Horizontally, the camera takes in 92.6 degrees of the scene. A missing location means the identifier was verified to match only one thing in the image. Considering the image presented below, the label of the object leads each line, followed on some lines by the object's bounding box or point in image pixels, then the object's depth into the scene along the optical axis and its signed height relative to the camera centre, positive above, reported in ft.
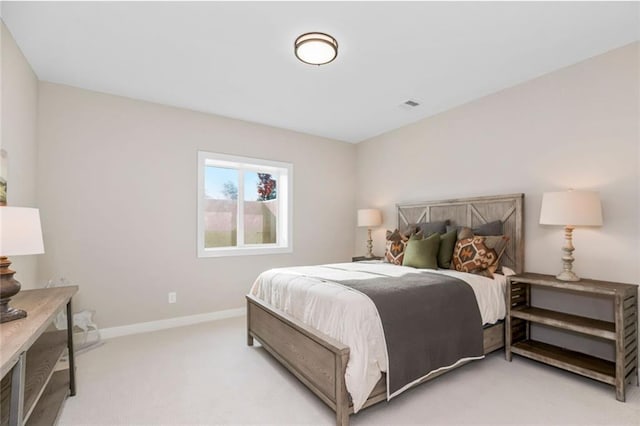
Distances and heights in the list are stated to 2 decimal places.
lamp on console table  4.91 -0.45
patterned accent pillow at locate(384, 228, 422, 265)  11.75 -1.11
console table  4.03 -2.81
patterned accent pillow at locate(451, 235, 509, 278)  9.45 -1.20
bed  5.99 -2.87
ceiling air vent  11.66 +4.38
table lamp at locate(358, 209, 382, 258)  14.96 -0.10
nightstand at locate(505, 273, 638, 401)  6.97 -2.78
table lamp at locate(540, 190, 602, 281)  7.73 +0.14
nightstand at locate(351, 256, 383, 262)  14.70 -2.07
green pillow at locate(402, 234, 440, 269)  10.37 -1.27
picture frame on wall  7.20 +0.95
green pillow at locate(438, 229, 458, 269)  10.47 -1.11
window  13.21 +0.48
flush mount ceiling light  7.49 +4.23
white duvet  5.96 -2.17
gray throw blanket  6.45 -2.47
